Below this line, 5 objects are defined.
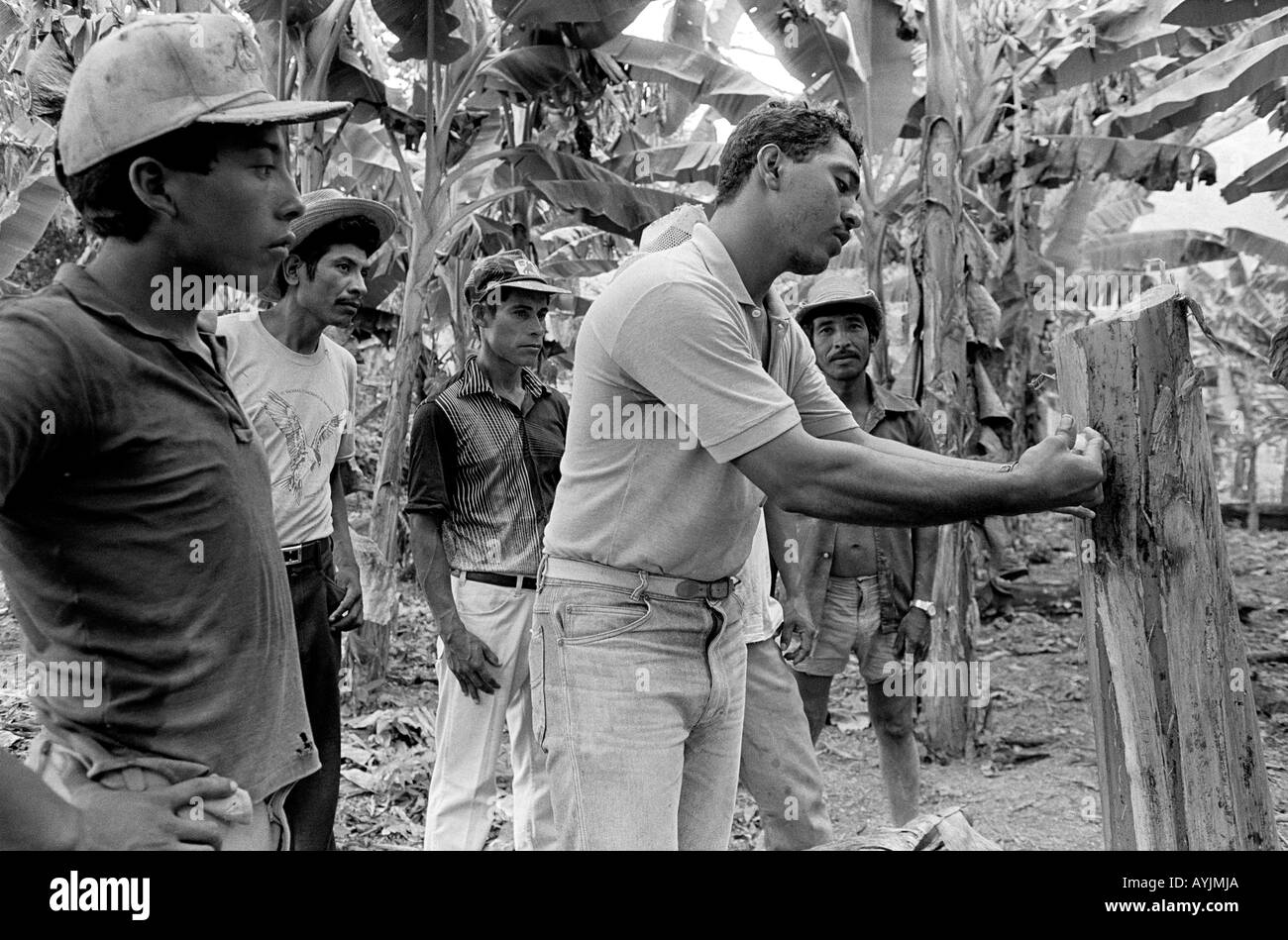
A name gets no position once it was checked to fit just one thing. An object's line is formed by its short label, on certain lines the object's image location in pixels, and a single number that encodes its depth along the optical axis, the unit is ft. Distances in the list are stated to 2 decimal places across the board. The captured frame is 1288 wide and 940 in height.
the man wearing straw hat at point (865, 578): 13.91
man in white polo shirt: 6.63
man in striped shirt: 11.73
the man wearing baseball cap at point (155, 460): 4.44
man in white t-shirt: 10.63
